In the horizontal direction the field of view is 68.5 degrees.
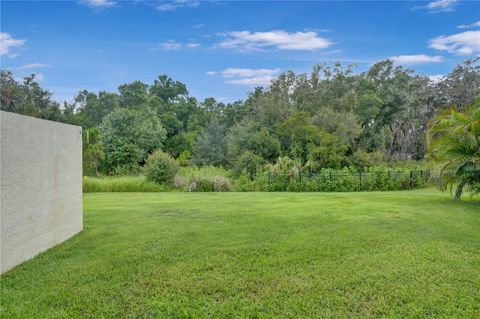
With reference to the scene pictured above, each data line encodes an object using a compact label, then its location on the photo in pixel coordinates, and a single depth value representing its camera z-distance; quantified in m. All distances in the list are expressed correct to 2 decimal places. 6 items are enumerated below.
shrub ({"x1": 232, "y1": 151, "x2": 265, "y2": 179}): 16.80
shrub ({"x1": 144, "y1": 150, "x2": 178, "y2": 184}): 15.08
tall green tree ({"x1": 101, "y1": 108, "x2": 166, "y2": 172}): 22.64
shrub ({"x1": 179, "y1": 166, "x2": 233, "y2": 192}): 13.97
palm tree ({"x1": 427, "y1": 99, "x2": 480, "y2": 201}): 7.58
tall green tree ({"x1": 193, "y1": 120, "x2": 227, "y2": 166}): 21.47
